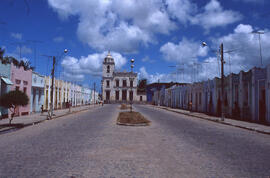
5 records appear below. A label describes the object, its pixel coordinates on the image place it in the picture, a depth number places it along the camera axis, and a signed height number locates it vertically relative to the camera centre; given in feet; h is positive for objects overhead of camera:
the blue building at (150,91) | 327.59 +8.63
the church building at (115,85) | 315.17 +15.63
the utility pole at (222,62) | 69.89 +9.70
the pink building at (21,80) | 76.95 +5.53
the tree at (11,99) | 47.85 -0.34
